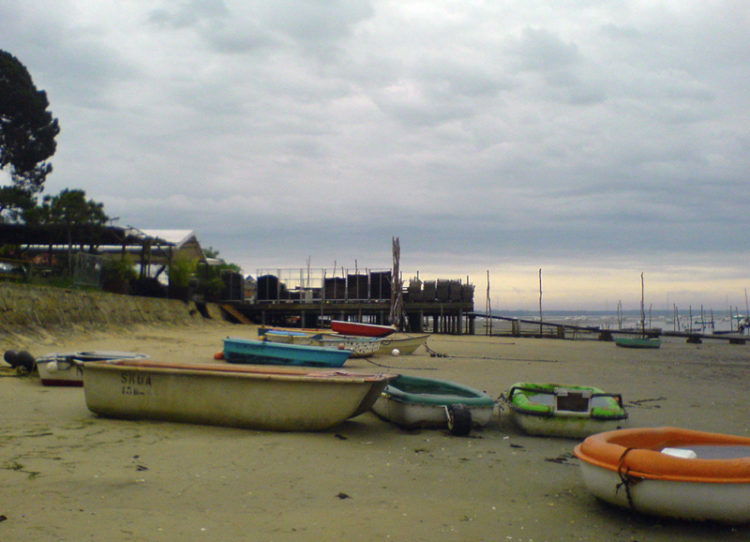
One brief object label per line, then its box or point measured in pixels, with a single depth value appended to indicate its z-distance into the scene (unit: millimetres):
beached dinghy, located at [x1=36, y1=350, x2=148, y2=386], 11016
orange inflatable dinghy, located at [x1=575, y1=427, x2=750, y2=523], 4801
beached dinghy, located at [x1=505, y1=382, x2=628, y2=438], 8250
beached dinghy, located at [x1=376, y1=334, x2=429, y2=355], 22305
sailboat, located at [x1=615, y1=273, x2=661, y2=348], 35594
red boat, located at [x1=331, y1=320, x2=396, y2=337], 25578
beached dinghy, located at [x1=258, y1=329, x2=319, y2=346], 20203
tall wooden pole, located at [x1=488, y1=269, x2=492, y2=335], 51562
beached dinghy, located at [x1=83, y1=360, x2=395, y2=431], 7949
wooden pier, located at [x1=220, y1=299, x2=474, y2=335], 39750
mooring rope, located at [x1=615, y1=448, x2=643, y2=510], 5043
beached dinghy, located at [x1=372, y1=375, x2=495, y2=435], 8359
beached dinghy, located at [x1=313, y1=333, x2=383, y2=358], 20500
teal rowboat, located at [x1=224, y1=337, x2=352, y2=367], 15641
